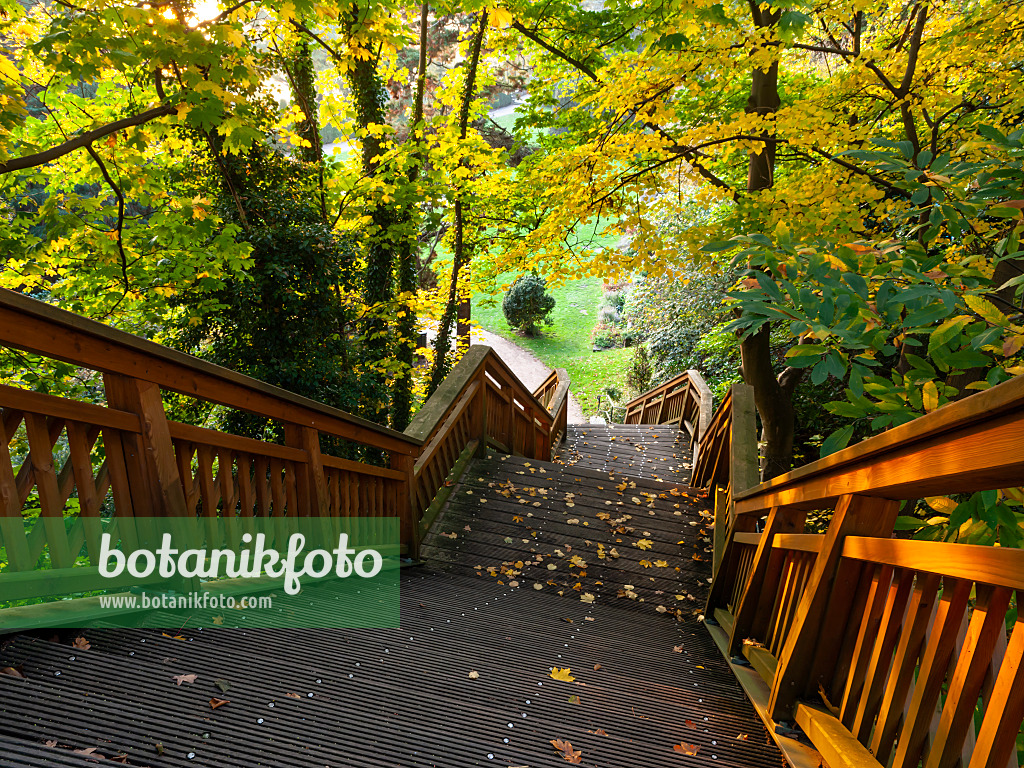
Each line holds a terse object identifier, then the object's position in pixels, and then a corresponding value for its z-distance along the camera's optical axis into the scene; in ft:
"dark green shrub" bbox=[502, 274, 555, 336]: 87.25
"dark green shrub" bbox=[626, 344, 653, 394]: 60.64
